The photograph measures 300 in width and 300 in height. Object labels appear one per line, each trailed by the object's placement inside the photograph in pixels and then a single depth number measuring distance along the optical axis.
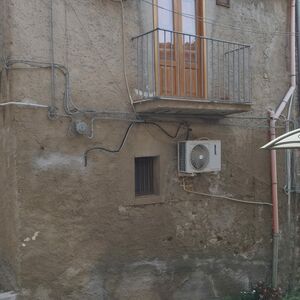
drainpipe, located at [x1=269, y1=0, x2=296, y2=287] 8.79
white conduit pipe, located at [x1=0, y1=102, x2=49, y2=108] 6.28
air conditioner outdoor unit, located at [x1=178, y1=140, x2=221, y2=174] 7.57
